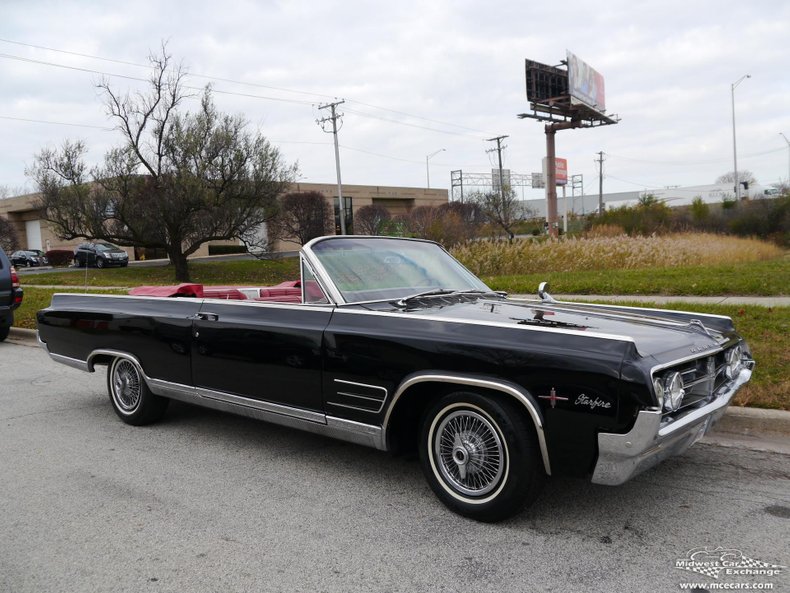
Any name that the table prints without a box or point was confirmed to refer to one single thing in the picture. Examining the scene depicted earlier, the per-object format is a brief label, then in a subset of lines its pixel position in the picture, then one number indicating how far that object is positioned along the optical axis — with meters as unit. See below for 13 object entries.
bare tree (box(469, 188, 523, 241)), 45.08
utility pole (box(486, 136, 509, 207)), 61.18
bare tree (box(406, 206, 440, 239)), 30.21
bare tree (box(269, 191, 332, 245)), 46.00
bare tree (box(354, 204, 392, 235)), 53.59
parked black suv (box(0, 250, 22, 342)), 10.79
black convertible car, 3.05
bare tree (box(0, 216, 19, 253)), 54.22
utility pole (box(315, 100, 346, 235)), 45.53
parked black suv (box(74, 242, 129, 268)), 37.72
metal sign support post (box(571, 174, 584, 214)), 115.32
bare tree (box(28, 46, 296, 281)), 27.77
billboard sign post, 43.88
